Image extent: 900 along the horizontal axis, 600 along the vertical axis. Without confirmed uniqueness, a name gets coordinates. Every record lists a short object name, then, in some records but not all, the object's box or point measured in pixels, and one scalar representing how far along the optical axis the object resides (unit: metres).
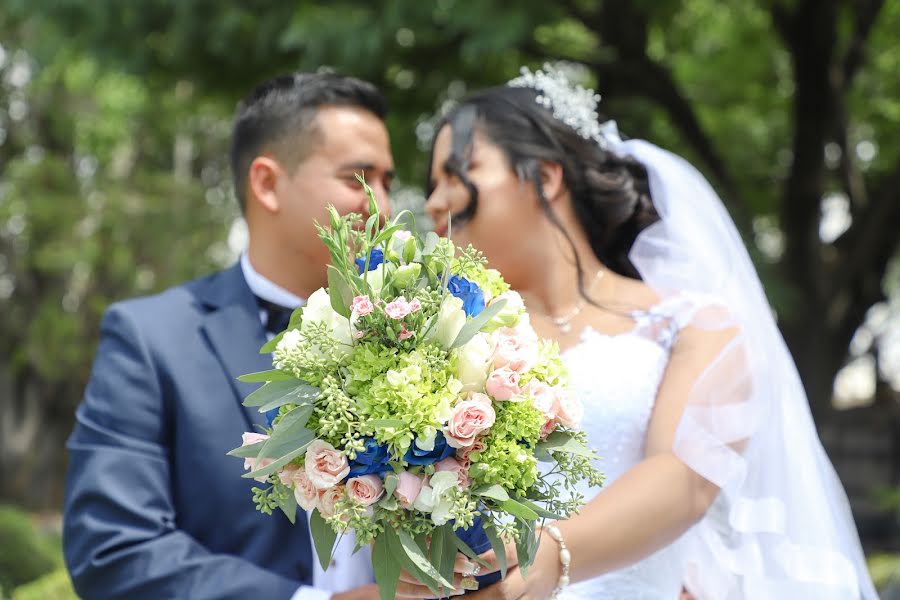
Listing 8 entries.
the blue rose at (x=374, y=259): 2.11
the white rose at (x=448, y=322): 2.03
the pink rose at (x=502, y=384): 2.00
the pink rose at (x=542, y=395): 2.05
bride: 2.87
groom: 2.57
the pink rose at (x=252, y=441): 2.09
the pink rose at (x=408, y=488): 1.97
